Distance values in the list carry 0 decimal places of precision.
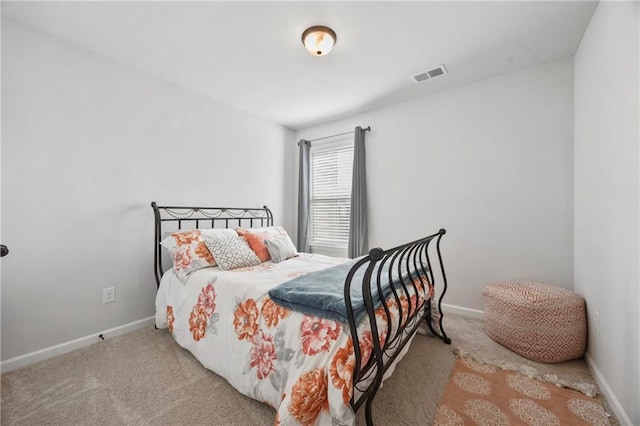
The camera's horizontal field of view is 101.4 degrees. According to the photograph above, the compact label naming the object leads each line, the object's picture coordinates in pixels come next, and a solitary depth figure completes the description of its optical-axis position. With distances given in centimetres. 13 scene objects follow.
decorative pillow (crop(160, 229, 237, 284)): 211
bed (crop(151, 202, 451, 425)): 109
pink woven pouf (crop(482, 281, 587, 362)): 183
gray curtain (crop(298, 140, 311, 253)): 391
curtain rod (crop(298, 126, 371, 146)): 335
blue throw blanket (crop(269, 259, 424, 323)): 119
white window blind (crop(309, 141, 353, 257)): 368
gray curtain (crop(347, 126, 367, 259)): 334
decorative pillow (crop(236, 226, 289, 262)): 250
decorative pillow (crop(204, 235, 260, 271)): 217
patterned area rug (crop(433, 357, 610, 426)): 137
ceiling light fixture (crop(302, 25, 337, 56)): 188
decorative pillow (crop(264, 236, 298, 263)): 253
